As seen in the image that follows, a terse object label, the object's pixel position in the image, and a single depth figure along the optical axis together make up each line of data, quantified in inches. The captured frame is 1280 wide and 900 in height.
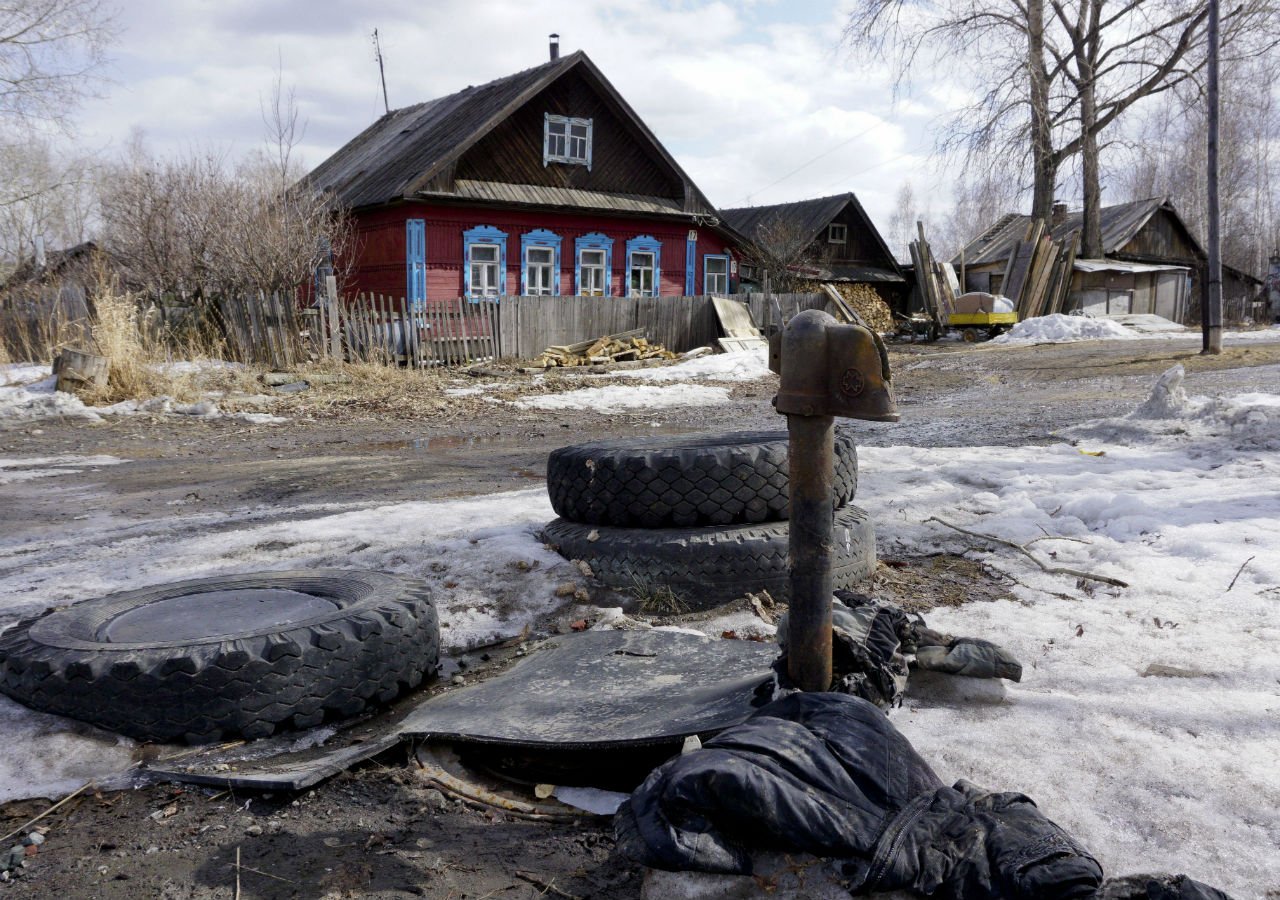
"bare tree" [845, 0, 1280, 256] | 1067.3
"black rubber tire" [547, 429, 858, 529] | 148.4
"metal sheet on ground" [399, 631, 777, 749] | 94.7
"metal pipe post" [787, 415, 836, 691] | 89.7
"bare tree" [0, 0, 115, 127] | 869.2
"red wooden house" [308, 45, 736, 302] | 894.4
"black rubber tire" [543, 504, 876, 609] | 145.7
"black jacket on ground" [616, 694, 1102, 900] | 66.1
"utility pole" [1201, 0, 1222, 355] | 558.3
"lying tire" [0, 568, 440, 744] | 101.1
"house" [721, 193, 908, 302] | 1317.7
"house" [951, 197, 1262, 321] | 1199.1
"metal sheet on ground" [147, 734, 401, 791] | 91.4
